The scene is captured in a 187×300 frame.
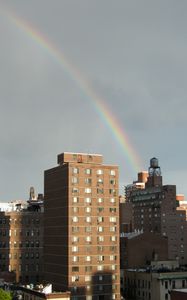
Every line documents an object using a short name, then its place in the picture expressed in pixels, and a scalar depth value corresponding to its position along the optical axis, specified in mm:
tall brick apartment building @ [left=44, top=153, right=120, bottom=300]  105562
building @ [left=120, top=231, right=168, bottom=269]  156875
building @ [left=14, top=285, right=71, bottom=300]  93625
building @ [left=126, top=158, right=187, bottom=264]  195375
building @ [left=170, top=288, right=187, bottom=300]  79625
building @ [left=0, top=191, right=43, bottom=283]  159250
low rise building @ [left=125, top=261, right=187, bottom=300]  120750
